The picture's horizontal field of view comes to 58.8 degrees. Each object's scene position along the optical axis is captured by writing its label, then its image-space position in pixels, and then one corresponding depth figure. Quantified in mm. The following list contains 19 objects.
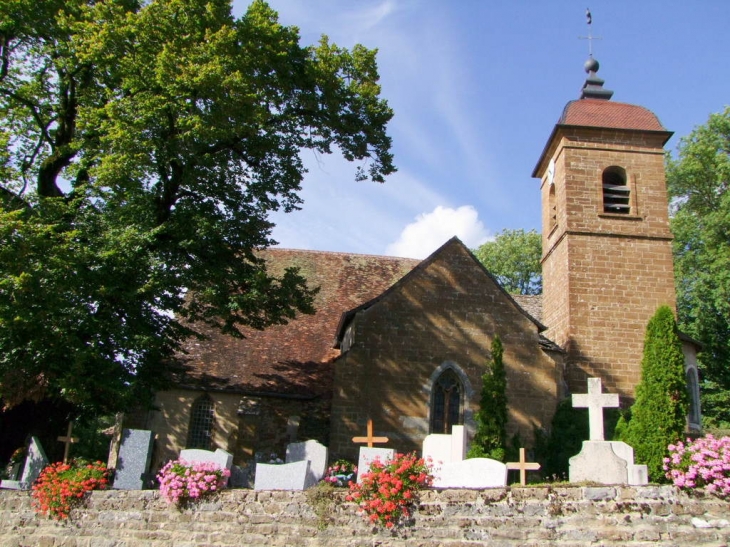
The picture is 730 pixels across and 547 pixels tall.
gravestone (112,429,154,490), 11703
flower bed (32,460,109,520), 11539
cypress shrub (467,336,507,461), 15335
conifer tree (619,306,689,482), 15203
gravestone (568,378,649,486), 10023
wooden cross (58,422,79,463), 14441
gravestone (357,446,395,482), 10477
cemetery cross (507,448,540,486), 12078
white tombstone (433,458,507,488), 10438
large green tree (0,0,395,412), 12953
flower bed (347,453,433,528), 9586
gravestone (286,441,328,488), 10930
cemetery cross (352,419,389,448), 12516
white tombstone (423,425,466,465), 12008
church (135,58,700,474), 16672
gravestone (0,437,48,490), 12852
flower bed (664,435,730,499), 8750
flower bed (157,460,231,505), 10688
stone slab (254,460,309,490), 10742
